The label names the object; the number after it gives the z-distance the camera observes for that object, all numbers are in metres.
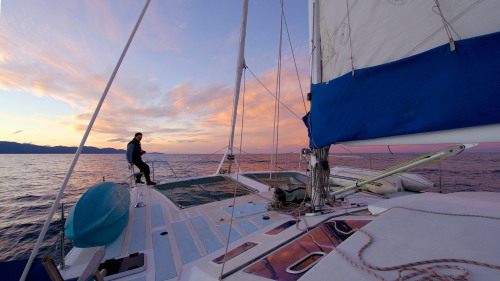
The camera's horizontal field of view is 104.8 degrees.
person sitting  5.93
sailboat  1.26
